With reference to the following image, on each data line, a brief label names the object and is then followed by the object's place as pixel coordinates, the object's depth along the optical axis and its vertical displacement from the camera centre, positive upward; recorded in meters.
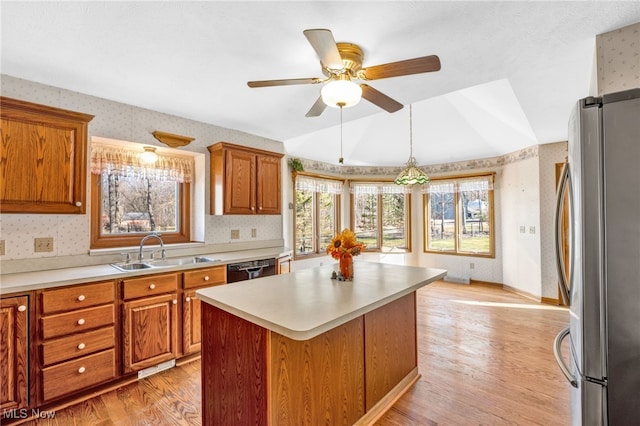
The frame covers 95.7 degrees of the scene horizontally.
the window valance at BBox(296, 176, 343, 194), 5.05 +0.58
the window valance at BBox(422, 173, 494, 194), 5.39 +0.61
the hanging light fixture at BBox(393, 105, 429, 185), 4.15 +0.56
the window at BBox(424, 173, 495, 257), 5.46 +0.00
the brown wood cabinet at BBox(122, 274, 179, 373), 2.34 -0.88
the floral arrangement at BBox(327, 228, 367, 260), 2.05 -0.21
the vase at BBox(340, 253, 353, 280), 2.11 -0.38
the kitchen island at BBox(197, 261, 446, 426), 1.37 -0.75
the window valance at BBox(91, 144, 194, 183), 2.78 +0.55
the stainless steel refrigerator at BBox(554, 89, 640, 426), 1.04 -0.16
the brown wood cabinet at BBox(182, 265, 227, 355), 2.65 -0.84
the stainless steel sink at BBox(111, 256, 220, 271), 2.69 -0.46
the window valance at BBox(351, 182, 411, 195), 6.03 +0.58
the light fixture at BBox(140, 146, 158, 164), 3.07 +0.66
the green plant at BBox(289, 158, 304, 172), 4.72 +0.84
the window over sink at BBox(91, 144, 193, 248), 2.83 +0.23
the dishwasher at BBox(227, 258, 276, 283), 3.00 -0.58
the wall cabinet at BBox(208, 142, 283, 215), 3.28 +0.44
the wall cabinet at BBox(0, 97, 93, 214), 2.03 +0.45
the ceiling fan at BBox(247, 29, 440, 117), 1.53 +0.89
